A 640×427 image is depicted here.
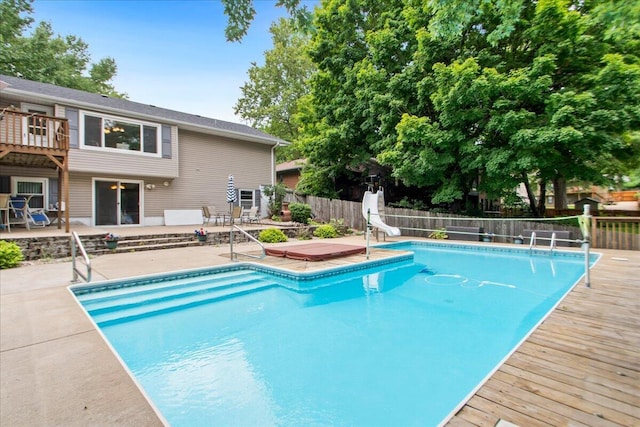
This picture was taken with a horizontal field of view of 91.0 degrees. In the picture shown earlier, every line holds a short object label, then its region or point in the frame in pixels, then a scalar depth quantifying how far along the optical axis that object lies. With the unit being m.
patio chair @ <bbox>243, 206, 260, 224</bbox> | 14.09
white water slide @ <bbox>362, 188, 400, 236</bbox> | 12.82
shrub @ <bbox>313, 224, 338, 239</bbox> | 13.02
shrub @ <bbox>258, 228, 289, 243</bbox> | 11.28
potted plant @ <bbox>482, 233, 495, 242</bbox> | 11.93
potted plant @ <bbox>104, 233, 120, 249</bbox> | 8.75
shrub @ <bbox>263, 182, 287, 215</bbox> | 16.61
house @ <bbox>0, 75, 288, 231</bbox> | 9.91
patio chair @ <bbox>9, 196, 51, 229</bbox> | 9.65
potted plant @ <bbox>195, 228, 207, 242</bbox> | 10.31
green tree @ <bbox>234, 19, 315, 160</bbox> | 26.80
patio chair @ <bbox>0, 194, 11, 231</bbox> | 8.90
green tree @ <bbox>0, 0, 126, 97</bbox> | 17.97
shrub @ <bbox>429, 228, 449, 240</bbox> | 12.95
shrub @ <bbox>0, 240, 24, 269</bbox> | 6.75
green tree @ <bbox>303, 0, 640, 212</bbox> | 10.11
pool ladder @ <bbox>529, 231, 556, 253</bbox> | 9.56
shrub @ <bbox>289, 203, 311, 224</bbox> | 14.88
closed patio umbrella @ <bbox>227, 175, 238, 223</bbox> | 9.10
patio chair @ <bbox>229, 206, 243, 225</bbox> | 12.80
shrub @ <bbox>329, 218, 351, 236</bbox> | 14.03
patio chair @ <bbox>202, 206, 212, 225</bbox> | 12.96
